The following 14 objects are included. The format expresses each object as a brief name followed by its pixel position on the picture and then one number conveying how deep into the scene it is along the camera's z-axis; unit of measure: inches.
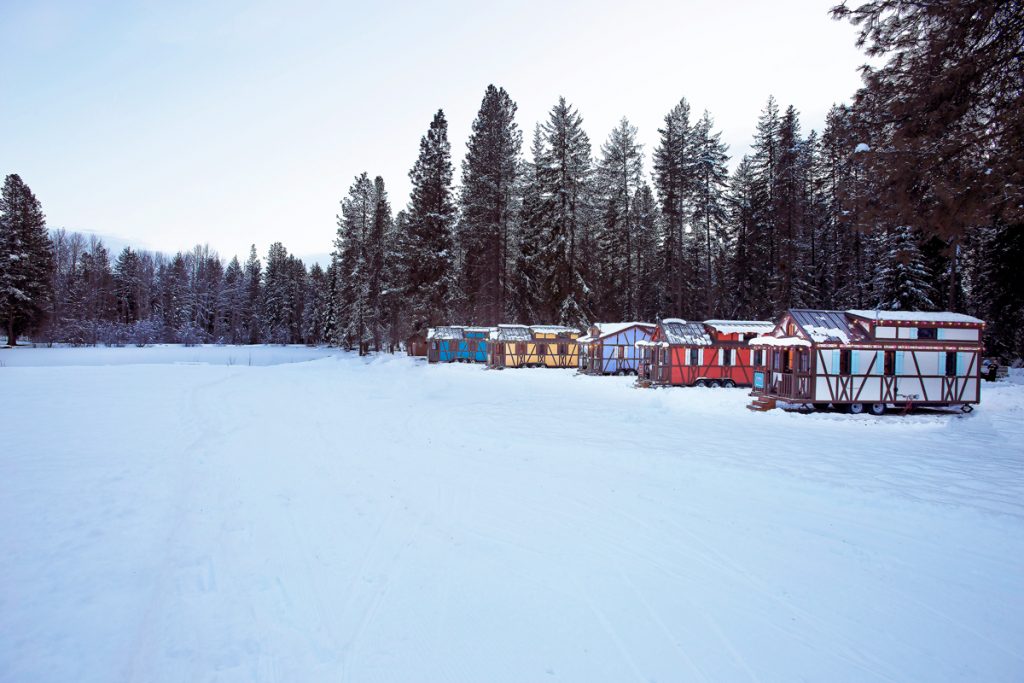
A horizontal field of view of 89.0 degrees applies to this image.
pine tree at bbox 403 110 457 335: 1653.5
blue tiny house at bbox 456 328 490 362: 1593.3
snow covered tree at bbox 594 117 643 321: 1737.2
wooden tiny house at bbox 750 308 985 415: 634.8
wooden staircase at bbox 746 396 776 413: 640.4
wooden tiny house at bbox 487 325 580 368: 1428.4
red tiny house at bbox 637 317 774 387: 943.7
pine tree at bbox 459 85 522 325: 1593.3
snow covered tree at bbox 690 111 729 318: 1485.0
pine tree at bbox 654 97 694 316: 1449.3
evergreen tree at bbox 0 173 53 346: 1640.0
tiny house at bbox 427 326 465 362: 1577.3
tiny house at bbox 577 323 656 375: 1218.6
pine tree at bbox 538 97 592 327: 1540.4
